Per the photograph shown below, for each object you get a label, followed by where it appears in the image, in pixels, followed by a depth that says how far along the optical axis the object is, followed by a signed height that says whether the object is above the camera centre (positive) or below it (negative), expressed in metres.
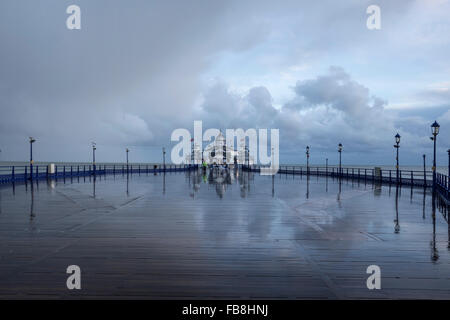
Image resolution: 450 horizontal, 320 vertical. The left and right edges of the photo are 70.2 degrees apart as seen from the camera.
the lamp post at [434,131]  20.32 +1.76
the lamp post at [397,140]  29.52 +1.72
